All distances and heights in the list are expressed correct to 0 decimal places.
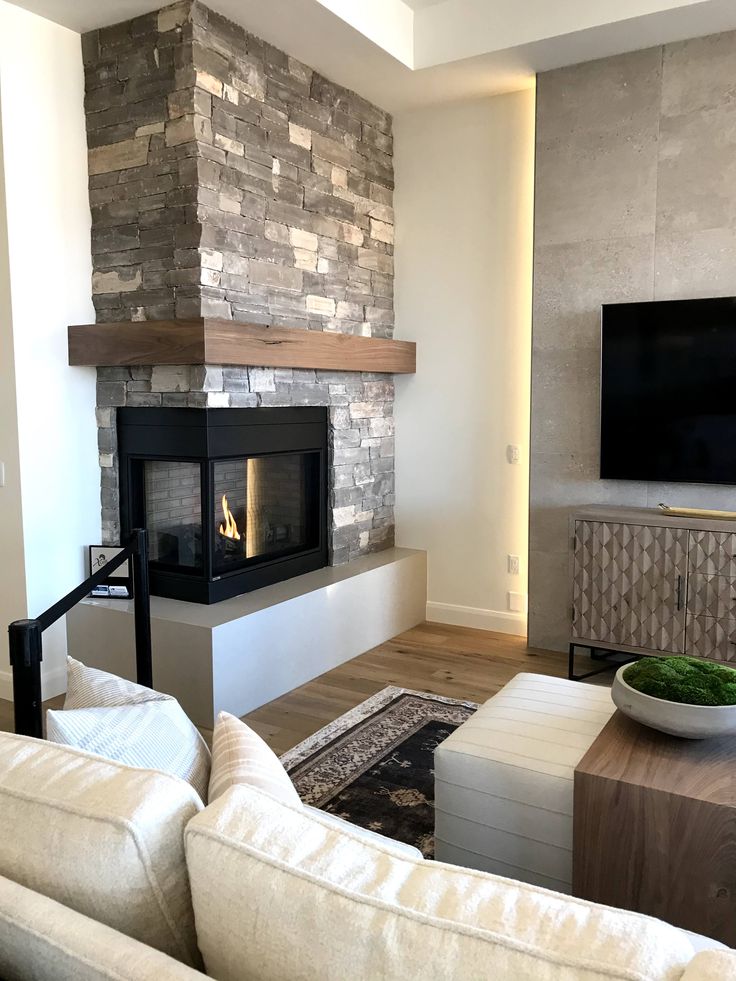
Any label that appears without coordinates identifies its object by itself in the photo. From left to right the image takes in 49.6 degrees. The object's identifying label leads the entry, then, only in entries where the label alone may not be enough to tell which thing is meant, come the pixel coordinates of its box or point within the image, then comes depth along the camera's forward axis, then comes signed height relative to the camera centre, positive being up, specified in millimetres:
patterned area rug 2490 -1236
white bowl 1749 -677
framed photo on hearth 3541 -714
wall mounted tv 3467 +97
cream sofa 748 -499
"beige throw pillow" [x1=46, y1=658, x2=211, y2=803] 1314 -540
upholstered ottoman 1848 -897
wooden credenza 3312 -733
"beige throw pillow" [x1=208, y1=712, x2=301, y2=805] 1235 -560
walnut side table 1617 -877
